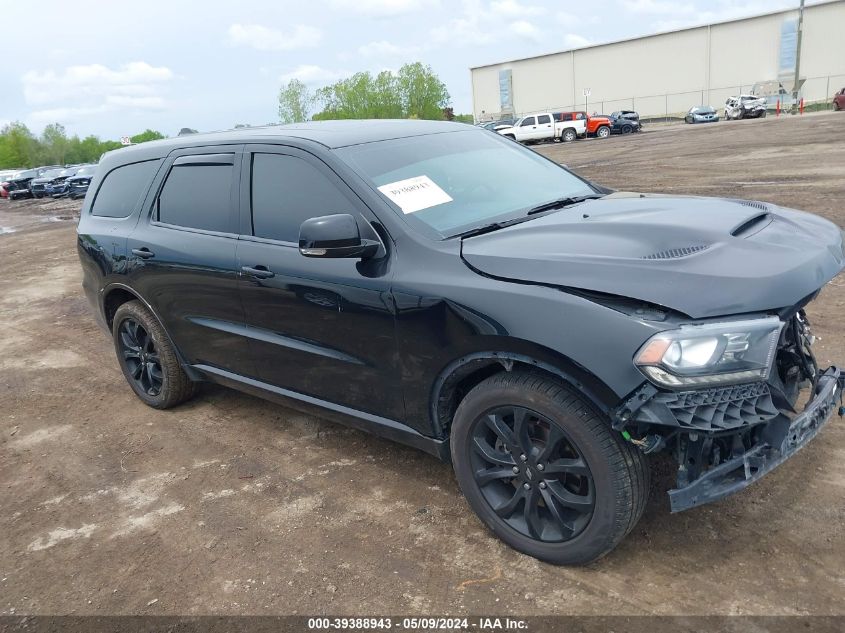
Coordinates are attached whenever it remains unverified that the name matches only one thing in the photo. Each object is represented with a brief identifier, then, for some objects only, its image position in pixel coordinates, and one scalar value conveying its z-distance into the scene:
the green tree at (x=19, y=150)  86.06
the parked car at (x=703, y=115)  42.19
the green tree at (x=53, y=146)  86.62
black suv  2.46
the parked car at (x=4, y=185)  36.28
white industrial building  57.25
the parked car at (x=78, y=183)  30.61
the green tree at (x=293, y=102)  90.81
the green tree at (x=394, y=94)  90.81
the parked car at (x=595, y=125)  39.53
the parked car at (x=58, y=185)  32.97
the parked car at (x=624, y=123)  39.91
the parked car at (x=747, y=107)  41.41
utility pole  45.18
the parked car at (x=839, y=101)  39.76
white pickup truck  38.91
